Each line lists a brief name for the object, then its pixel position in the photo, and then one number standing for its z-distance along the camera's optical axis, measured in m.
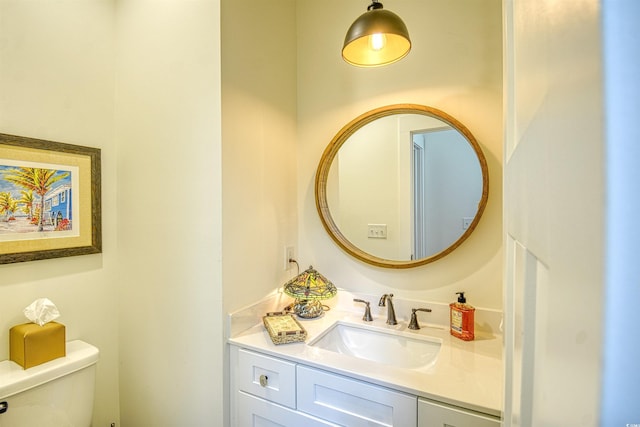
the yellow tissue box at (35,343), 1.04
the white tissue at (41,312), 1.10
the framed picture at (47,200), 1.10
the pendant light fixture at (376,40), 0.97
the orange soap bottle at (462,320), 1.13
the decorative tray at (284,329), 1.10
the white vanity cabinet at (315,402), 0.82
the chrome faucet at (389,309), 1.28
